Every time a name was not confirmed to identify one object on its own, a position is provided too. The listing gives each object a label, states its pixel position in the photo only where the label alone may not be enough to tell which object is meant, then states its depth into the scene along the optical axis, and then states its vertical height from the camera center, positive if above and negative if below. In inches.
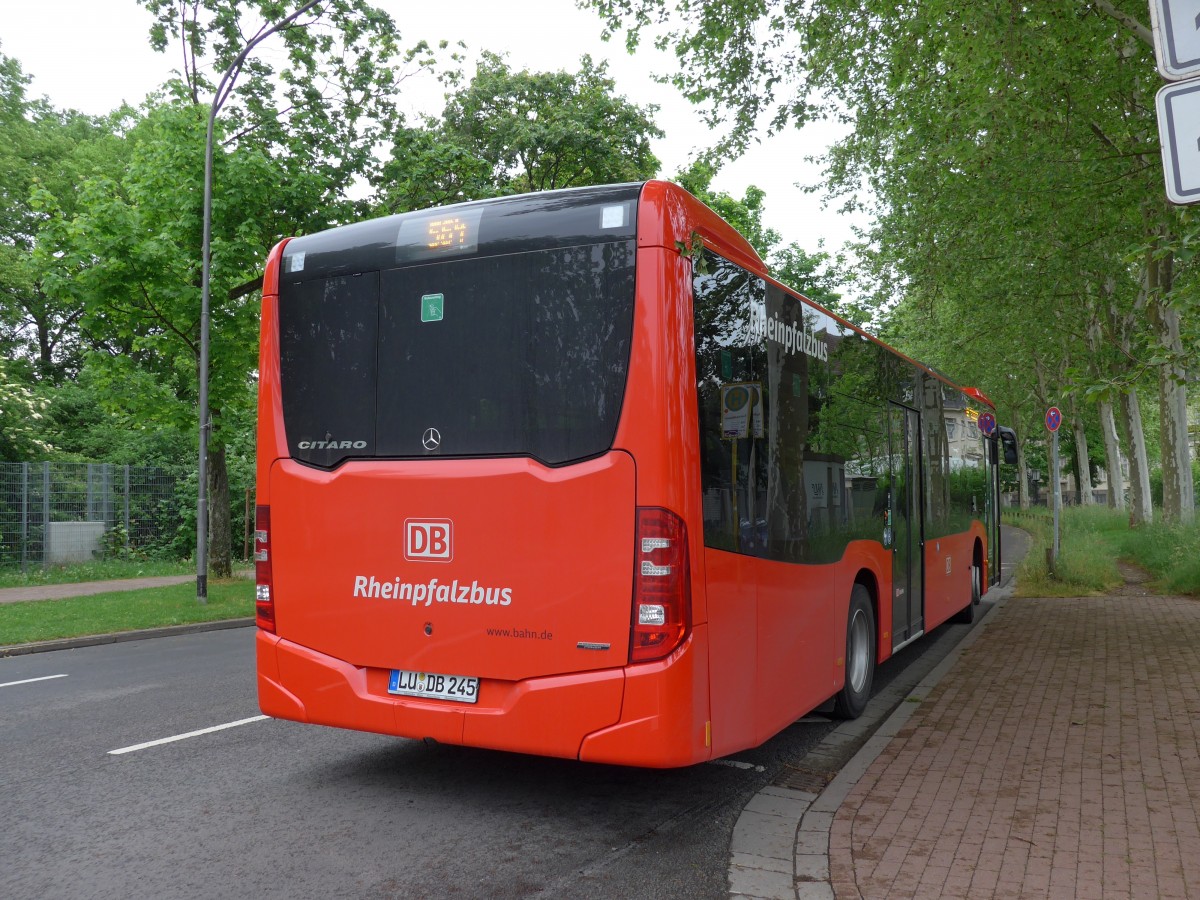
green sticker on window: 199.6 +39.8
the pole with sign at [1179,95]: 121.0 +48.2
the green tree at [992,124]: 387.9 +177.5
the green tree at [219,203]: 639.1 +204.9
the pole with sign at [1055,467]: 622.5 +13.4
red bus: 177.9 +3.5
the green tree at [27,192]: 1318.9 +439.0
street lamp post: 600.4 +106.4
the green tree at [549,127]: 979.3 +381.2
